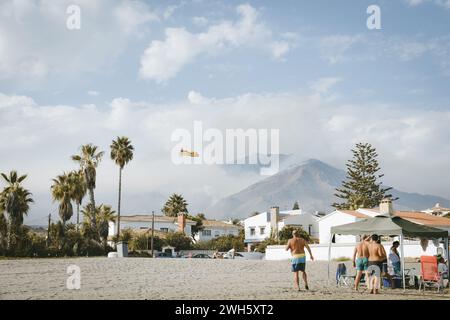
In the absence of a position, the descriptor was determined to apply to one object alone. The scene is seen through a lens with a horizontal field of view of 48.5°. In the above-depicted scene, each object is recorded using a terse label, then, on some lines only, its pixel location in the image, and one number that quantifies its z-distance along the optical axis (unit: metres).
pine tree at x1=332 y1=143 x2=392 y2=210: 78.44
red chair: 14.54
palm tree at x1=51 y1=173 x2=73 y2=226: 51.47
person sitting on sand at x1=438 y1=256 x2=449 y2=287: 15.76
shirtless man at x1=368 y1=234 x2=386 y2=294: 14.15
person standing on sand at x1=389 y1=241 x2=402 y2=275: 16.41
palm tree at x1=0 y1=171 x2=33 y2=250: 45.06
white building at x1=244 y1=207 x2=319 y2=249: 72.88
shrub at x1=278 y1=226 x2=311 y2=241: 58.15
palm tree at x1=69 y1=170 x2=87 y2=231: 53.26
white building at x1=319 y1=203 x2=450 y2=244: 47.28
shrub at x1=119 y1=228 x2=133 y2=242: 63.12
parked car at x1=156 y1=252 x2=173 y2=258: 56.88
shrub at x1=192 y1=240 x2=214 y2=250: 68.56
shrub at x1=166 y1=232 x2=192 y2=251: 65.25
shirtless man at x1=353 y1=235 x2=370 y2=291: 14.55
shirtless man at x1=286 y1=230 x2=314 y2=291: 13.99
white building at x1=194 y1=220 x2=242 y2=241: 86.12
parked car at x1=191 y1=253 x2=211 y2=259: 54.31
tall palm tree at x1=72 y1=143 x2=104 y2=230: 55.66
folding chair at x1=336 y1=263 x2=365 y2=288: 16.25
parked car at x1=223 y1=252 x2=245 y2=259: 51.72
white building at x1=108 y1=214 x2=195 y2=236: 79.50
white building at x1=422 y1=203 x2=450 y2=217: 109.48
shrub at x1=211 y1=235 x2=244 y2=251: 68.31
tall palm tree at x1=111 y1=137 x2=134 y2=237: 62.94
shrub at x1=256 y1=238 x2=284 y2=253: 56.25
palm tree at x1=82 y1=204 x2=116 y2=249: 56.19
